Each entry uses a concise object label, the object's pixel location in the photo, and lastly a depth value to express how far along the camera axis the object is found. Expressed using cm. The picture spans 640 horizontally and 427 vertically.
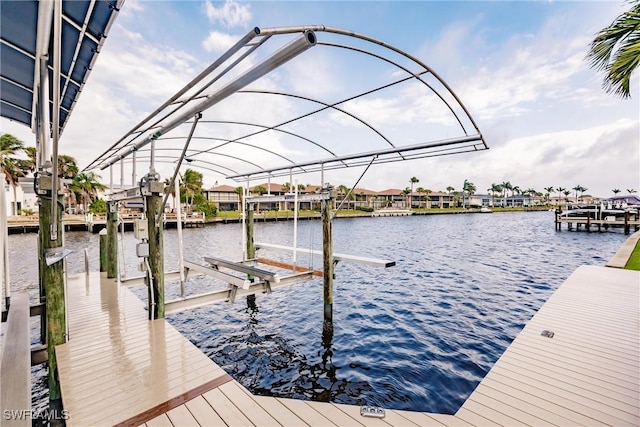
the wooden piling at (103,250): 1037
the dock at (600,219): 3575
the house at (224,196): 7638
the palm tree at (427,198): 11714
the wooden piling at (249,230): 1125
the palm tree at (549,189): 14175
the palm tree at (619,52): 429
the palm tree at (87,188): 4915
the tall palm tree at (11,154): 3334
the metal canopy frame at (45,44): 354
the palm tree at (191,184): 5693
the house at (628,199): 4862
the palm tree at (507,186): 14812
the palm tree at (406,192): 11006
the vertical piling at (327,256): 816
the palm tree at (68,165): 4635
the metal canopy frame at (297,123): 293
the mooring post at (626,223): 3262
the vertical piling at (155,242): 603
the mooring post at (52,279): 478
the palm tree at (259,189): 7116
